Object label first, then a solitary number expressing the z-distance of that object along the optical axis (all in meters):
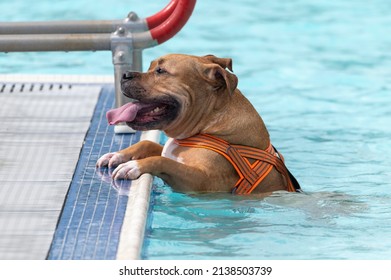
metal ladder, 12.50
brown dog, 10.73
